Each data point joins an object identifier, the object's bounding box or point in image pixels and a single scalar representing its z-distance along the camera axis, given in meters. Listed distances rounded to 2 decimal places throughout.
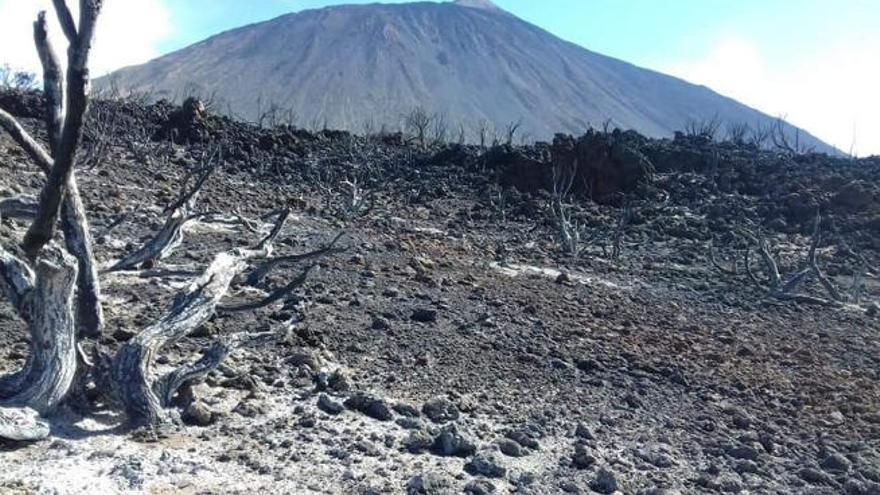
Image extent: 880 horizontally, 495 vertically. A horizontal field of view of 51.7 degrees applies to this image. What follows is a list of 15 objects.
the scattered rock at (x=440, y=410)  4.34
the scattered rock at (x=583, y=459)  3.99
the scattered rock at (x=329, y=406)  4.23
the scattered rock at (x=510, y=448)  4.03
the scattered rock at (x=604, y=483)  3.74
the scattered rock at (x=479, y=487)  3.53
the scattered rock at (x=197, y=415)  3.79
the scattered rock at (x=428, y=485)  3.50
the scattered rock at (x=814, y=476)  4.21
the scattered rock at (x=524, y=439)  4.14
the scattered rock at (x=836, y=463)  4.38
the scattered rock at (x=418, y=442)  3.91
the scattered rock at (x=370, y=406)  4.24
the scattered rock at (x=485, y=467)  3.75
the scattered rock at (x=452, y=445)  3.91
